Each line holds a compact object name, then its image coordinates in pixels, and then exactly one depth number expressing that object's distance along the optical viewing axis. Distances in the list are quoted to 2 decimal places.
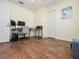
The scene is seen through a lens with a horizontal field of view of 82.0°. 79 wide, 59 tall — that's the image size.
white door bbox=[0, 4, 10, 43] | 2.52
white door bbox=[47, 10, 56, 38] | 3.34
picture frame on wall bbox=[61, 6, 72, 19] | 2.61
